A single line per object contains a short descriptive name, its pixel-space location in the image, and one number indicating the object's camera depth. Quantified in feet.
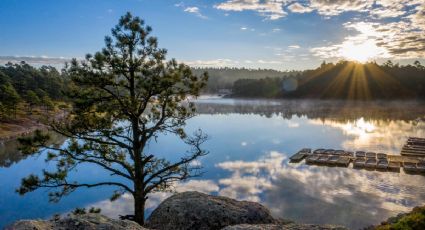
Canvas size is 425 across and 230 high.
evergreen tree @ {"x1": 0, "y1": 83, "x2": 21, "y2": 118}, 266.36
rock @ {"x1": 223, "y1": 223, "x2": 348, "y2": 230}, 25.70
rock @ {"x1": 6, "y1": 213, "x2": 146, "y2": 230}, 19.24
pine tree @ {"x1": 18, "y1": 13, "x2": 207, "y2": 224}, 51.24
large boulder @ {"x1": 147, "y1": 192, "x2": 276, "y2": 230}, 34.14
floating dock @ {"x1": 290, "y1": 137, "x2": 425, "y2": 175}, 140.02
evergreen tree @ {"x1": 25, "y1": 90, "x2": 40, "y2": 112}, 305.02
